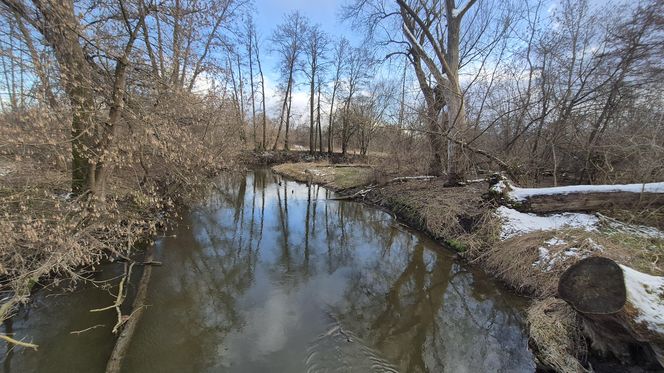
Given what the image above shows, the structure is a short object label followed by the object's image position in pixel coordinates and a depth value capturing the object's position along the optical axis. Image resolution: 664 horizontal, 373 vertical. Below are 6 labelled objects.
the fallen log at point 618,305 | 2.91
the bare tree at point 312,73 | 31.17
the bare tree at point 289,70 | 30.84
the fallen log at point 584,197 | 6.37
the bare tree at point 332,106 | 32.31
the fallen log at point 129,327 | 3.72
